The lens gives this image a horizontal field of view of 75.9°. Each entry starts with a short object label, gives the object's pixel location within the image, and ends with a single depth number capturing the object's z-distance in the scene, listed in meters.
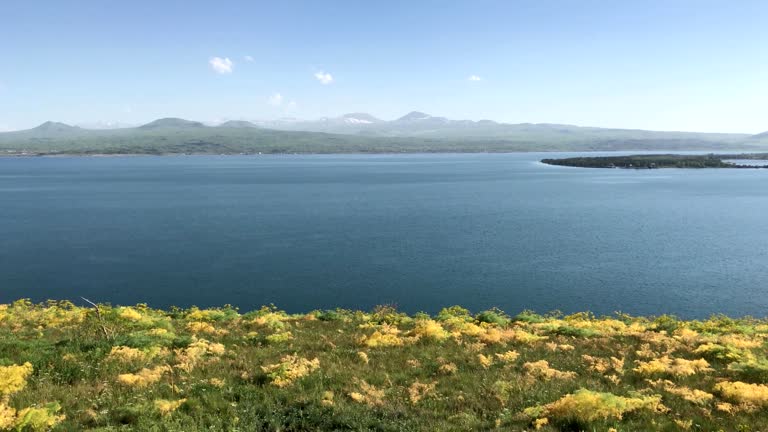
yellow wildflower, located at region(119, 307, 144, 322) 26.48
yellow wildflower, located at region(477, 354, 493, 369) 19.09
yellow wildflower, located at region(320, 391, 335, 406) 14.66
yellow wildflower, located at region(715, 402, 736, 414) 13.70
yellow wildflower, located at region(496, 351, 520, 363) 19.77
